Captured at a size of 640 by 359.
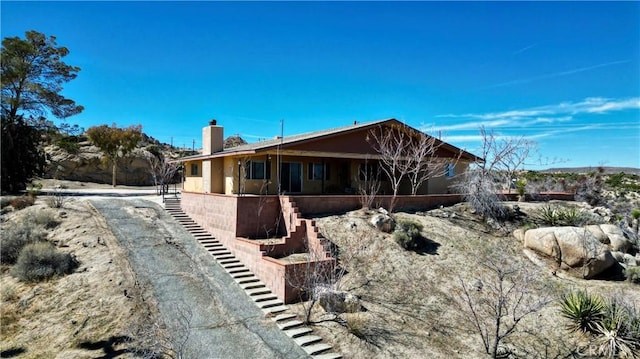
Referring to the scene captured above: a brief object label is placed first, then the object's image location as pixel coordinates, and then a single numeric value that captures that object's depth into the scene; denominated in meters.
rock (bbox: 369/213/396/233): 17.04
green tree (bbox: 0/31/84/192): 29.75
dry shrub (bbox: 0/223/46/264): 16.12
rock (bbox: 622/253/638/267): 16.19
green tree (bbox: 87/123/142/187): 37.91
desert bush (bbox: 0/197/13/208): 22.64
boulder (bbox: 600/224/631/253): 17.18
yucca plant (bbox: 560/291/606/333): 12.09
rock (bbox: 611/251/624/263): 16.27
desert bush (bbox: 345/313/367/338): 11.42
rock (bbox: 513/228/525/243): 18.18
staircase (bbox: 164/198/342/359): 10.85
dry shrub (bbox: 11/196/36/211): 22.38
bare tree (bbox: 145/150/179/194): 33.58
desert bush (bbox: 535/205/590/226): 19.09
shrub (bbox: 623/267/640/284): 14.98
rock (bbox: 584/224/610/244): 17.20
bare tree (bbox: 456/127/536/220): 20.39
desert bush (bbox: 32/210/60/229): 19.00
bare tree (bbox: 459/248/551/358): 11.54
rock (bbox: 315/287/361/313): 12.56
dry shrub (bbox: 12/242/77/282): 14.15
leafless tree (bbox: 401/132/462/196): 23.13
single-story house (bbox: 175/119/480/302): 15.56
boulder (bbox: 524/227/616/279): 15.42
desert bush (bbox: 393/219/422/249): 16.06
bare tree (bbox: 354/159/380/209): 24.77
